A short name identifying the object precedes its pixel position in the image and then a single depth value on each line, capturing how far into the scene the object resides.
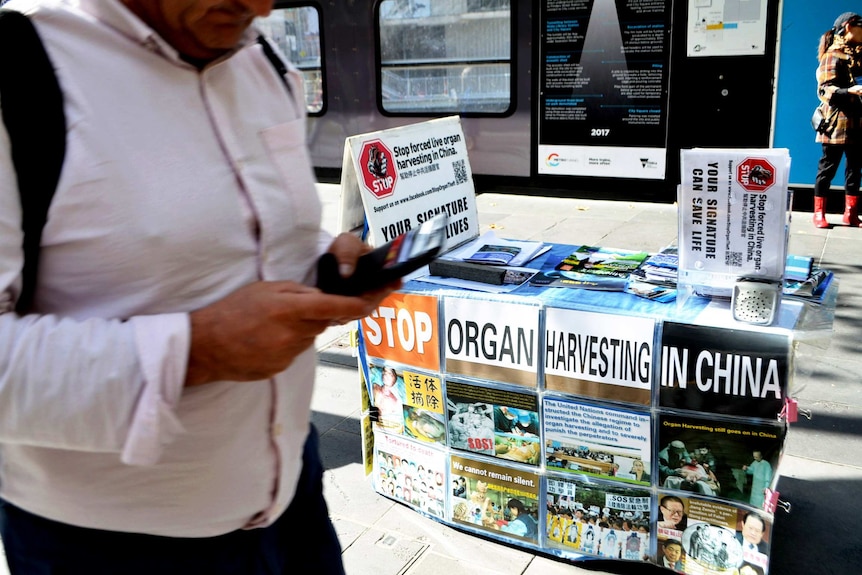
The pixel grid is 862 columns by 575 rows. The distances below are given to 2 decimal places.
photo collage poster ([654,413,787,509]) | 2.46
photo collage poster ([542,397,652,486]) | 2.63
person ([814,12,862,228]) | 6.82
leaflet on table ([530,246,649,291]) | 2.89
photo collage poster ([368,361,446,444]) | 2.99
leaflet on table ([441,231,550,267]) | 3.16
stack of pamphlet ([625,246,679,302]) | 2.75
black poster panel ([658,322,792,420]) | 2.40
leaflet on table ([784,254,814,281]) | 2.79
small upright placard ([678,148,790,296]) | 2.42
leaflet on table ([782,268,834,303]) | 2.65
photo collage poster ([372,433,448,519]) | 3.06
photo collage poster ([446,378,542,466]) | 2.81
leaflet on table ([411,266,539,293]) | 2.90
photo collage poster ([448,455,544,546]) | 2.87
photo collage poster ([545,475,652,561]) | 2.71
